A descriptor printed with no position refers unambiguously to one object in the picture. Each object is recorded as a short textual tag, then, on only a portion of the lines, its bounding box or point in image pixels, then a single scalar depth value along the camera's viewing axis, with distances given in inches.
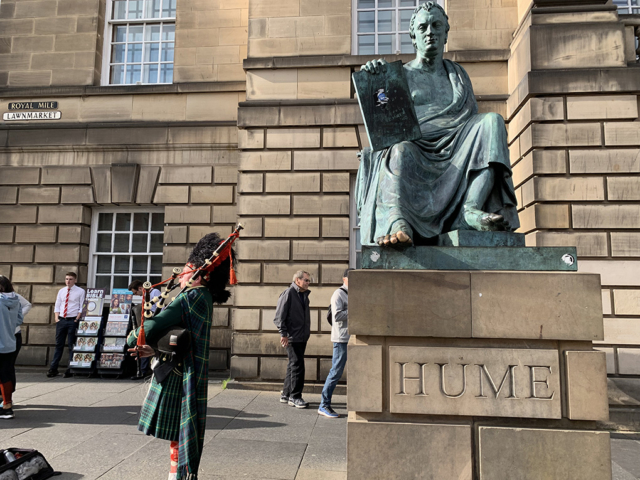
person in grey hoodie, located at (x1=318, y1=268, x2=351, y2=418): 259.0
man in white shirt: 381.4
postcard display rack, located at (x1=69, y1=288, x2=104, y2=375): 372.2
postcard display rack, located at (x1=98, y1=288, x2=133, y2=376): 370.0
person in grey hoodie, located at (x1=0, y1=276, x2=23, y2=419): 241.6
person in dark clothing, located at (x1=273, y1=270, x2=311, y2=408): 279.9
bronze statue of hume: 130.3
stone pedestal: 108.5
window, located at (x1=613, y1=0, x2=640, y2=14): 358.3
